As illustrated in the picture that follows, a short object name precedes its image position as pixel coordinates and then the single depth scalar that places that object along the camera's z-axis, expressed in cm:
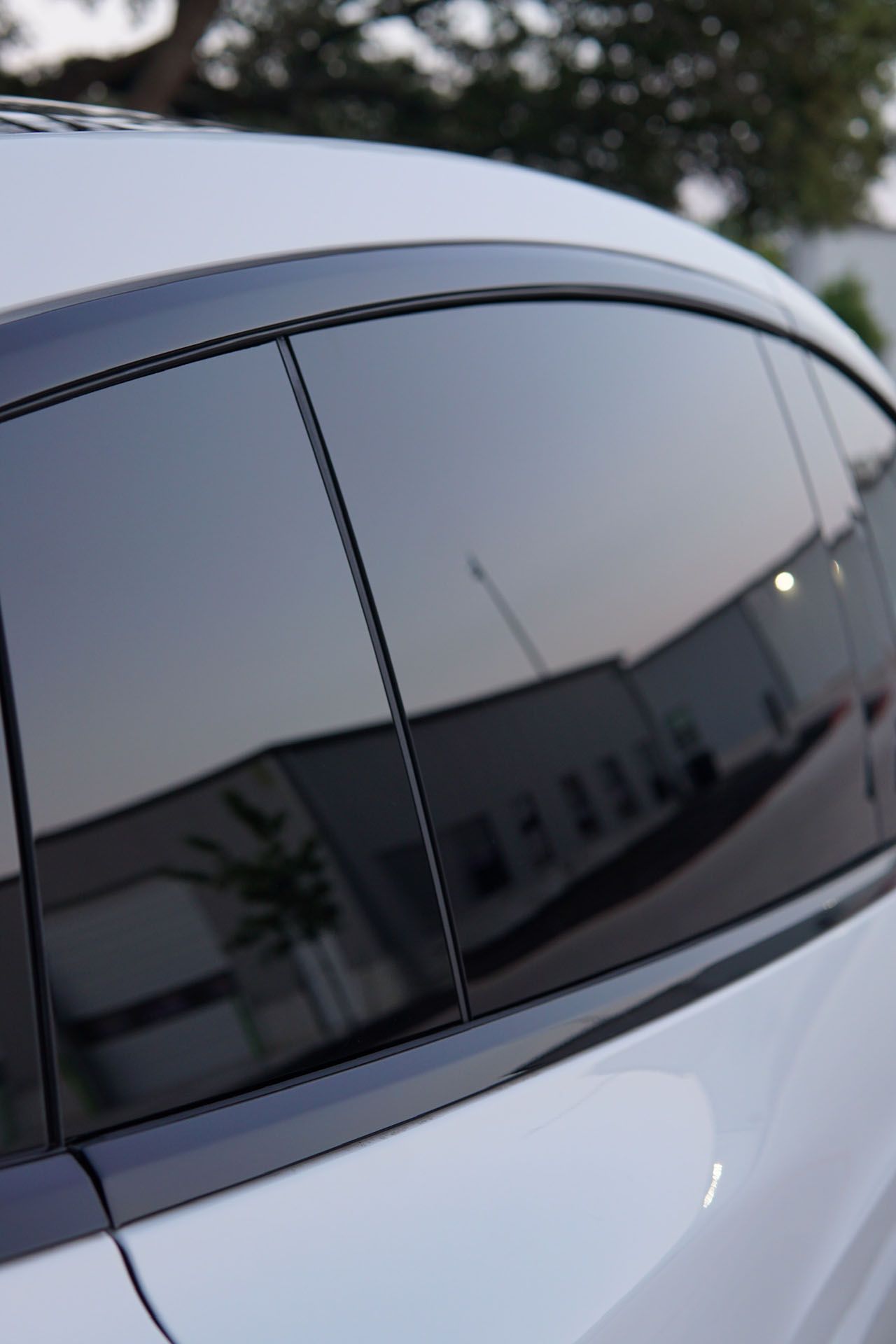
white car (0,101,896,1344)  75
